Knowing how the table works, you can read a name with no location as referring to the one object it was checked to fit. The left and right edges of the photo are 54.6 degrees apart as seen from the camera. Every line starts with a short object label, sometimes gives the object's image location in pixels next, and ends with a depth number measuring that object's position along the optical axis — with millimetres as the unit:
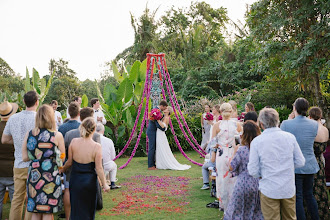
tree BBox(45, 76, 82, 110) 31016
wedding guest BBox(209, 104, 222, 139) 7732
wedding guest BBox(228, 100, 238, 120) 6758
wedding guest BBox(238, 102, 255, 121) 7354
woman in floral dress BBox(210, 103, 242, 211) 5211
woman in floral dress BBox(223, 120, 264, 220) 4203
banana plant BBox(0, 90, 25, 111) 12019
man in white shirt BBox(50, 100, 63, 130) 8734
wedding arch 11180
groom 9688
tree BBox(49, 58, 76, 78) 38450
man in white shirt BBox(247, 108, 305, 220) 3484
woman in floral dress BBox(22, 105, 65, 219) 3947
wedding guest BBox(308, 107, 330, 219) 4677
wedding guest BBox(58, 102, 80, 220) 4827
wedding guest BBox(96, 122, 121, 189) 6723
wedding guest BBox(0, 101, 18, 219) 4680
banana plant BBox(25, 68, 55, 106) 12586
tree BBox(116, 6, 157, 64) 27453
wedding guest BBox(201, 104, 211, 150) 10930
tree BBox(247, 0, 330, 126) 8422
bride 9539
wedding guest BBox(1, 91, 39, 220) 4383
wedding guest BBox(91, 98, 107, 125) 9430
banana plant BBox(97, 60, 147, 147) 12227
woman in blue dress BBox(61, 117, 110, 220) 4141
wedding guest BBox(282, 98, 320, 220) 4316
